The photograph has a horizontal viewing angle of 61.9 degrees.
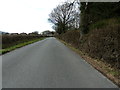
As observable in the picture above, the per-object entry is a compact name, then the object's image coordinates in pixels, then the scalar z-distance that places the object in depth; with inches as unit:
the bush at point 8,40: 629.6
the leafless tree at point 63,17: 1280.4
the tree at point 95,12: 390.3
